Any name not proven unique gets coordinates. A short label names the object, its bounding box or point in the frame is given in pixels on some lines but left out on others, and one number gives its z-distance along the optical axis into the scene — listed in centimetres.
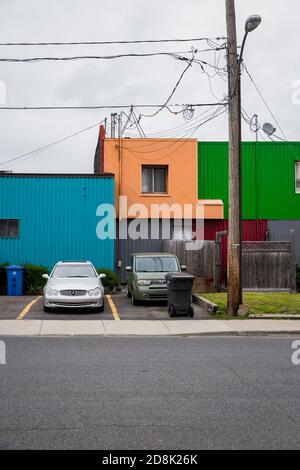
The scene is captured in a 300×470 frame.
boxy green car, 1934
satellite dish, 3048
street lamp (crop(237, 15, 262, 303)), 1482
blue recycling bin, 2314
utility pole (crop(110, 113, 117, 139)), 3036
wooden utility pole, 1645
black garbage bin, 1692
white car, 1748
